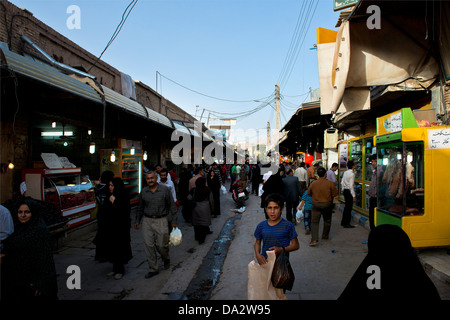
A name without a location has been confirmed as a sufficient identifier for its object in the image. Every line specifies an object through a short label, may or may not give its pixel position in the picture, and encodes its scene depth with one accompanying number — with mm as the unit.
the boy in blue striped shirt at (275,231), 2840
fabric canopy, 4552
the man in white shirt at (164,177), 6918
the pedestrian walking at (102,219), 4703
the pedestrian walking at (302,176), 11148
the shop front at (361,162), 7945
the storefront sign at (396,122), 4762
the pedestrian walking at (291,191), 7414
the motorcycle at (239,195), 11094
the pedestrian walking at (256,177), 14599
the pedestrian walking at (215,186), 9133
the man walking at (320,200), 5660
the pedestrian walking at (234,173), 15406
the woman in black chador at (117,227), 4431
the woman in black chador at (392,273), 1877
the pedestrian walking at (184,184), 9227
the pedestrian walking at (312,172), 10852
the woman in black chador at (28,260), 2633
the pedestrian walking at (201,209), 6363
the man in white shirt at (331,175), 8750
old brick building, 4910
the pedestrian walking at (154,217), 4492
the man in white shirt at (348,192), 7121
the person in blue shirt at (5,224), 2934
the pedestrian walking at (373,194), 5863
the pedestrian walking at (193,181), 7772
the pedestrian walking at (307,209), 6481
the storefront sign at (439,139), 4457
